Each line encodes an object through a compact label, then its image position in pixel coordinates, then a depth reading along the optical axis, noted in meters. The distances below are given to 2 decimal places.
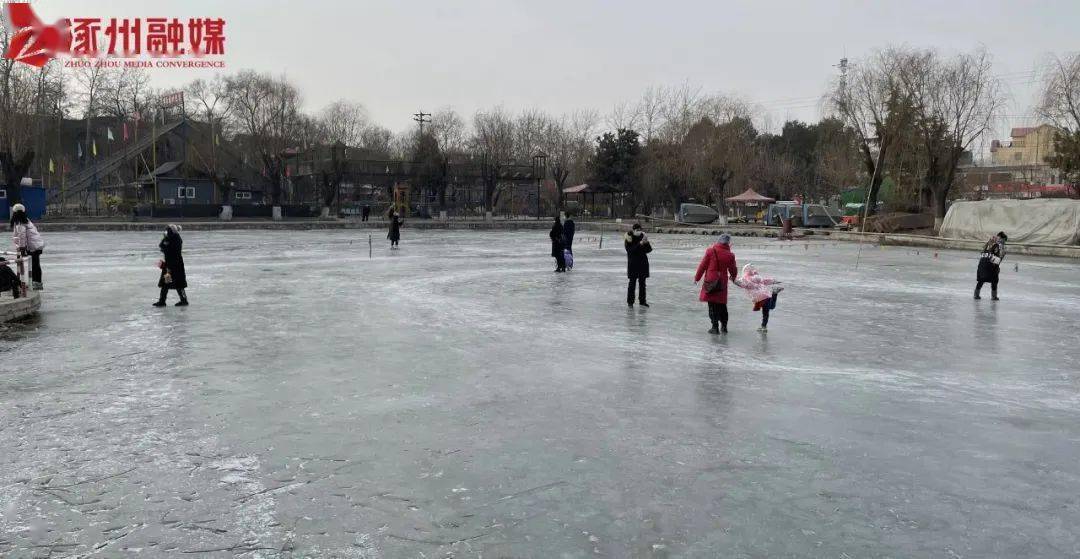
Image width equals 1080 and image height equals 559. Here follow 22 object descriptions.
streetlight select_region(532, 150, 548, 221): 64.65
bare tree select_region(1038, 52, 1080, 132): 35.72
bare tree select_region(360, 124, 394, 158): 80.44
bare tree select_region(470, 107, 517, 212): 69.50
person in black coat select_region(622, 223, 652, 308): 13.88
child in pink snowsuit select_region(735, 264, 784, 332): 11.27
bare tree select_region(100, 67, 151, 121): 74.22
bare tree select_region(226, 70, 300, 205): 58.72
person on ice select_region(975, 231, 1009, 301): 14.82
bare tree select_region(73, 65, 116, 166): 65.75
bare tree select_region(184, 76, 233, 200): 58.81
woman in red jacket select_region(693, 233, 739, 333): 11.02
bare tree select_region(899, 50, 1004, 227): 41.56
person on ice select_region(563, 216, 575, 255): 20.73
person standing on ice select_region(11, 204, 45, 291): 14.16
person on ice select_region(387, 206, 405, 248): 28.83
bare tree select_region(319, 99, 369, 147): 70.56
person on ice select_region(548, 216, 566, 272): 20.75
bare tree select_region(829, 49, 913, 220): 42.75
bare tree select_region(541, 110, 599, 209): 75.25
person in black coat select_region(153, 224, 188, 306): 13.55
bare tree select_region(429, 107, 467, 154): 81.69
